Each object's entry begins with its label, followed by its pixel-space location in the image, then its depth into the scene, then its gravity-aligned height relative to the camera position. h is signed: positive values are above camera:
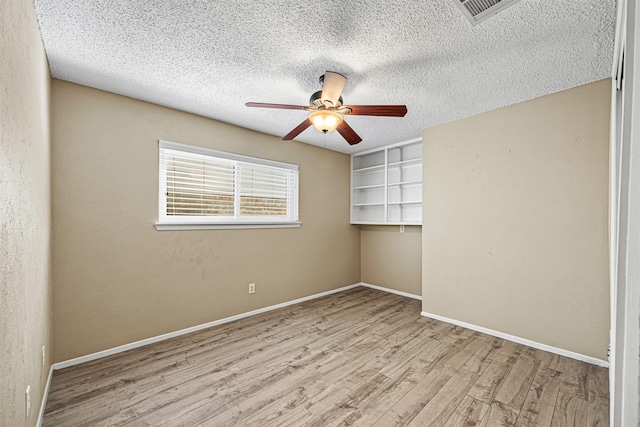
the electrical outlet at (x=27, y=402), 1.34 -0.96
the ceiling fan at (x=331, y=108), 1.92 +0.79
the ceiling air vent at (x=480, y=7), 1.44 +1.12
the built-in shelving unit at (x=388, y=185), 4.26 +0.47
